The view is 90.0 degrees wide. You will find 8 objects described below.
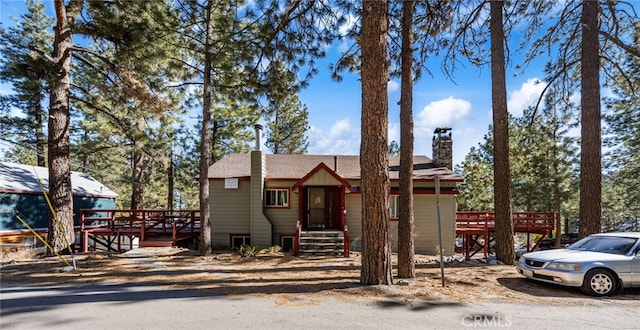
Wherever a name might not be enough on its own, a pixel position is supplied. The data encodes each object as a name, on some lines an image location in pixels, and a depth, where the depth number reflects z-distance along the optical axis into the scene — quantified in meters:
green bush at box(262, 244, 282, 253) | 12.21
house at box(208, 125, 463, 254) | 13.53
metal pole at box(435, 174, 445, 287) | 6.29
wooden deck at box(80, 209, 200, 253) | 12.23
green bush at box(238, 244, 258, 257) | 11.27
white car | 6.18
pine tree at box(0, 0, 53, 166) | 10.23
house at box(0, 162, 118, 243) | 13.92
